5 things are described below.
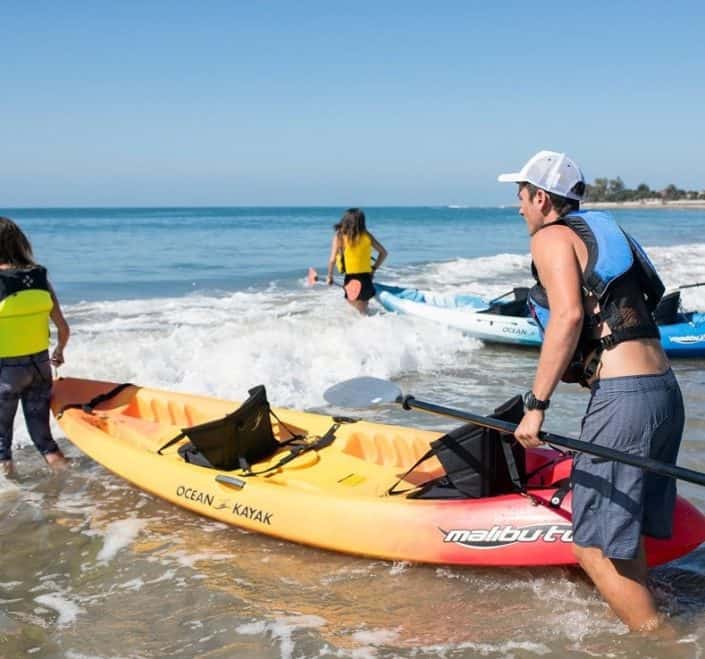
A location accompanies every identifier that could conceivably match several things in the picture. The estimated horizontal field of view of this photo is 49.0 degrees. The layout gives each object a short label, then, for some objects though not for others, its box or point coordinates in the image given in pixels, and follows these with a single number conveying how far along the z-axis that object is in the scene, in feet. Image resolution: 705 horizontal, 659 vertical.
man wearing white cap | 8.34
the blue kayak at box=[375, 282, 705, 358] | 26.53
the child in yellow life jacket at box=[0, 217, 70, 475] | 14.70
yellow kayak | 11.04
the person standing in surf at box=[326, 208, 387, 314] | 30.91
